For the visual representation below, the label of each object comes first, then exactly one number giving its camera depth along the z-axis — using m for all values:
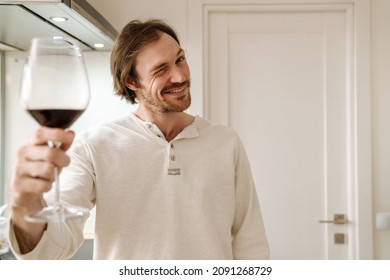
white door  1.39
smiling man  0.63
